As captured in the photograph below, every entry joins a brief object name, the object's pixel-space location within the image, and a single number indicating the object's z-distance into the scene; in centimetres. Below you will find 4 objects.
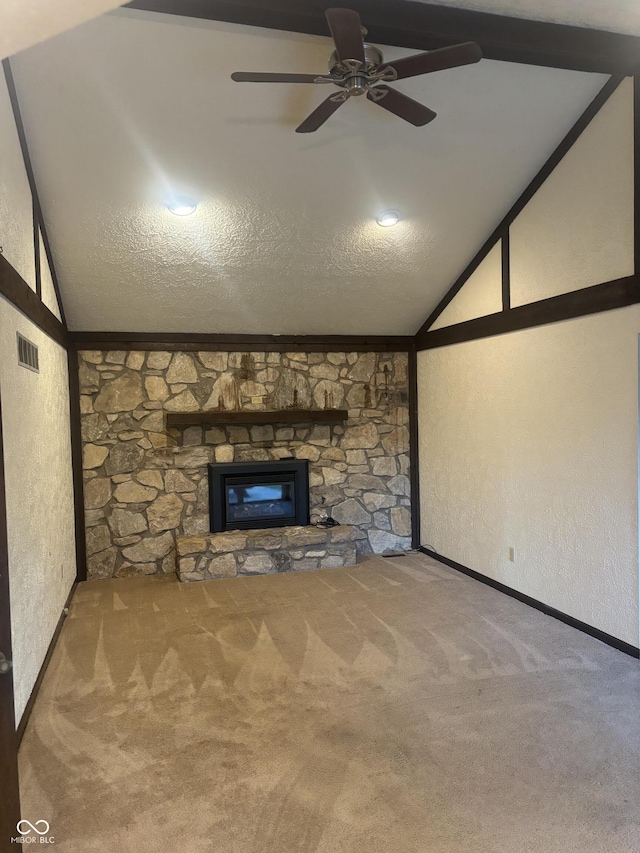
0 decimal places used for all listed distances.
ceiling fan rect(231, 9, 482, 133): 216
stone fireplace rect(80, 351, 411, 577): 515
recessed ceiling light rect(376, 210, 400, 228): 415
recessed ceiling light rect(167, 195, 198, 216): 371
